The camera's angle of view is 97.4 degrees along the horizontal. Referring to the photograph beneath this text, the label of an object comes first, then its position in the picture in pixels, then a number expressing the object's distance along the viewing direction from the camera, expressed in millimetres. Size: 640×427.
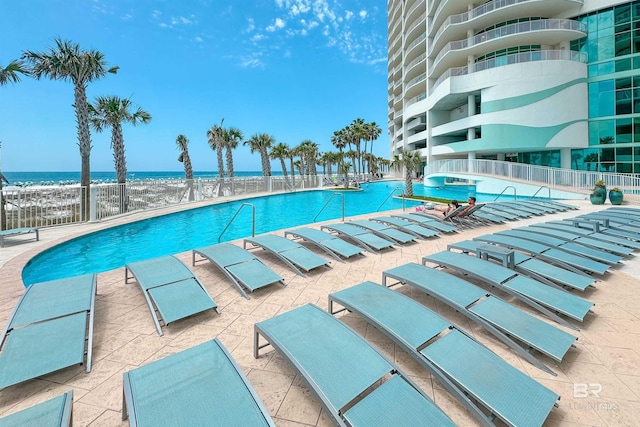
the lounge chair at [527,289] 3531
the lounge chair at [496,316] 2839
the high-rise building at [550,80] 21453
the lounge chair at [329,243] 6143
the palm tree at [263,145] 32125
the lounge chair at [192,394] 1832
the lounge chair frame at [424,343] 2156
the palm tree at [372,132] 52619
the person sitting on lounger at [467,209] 9398
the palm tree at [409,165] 20703
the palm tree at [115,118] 15359
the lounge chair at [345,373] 1909
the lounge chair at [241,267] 4477
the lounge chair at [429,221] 8438
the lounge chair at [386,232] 7277
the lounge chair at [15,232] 7449
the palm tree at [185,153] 23234
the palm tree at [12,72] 11008
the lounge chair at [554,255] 4883
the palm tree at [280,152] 36750
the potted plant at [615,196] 13711
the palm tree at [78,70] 12312
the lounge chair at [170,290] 3562
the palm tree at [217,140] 27594
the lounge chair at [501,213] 10262
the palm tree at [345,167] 30503
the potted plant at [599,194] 14562
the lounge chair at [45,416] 1752
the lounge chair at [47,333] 2561
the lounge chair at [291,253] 5352
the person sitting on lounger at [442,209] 9609
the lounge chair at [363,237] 6781
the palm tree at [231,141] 27516
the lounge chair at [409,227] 7805
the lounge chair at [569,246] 5391
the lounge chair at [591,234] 6367
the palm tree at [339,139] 50531
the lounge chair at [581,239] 5891
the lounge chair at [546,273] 4222
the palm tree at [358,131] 47031
